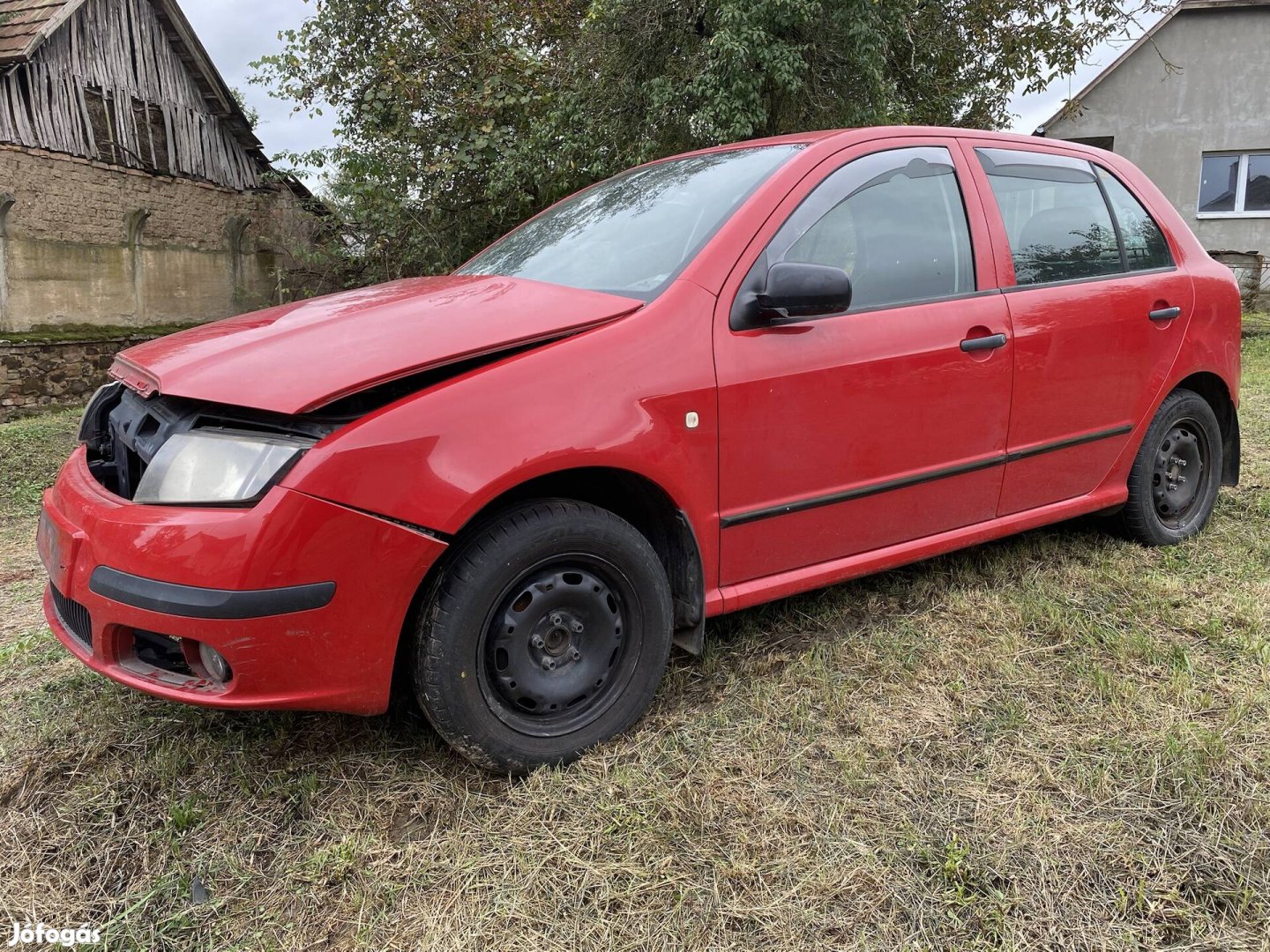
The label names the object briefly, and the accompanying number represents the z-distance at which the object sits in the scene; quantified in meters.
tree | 7.74
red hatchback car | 1.90
